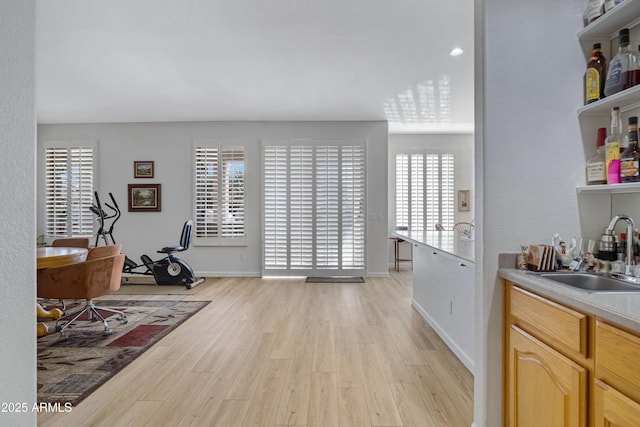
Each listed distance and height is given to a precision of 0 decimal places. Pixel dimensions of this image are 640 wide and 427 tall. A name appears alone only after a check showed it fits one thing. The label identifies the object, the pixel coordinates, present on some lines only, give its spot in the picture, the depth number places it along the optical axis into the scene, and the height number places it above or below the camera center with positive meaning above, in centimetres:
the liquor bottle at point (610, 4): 160 +97
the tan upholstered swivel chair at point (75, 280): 323 -61
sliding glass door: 626 +12
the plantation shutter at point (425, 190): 757 +54
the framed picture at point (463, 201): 759 +30
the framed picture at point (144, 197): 645 +32
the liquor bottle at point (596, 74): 168 +68
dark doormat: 591 -110
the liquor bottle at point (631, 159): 152 +25
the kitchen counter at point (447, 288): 270 -67
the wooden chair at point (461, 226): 734 -23
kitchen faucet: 155 -13
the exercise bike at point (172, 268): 561 -87
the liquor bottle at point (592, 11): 167 +98
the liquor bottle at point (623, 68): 155 +66
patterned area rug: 243 -117
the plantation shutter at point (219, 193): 636 +39
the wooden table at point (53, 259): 288 -39
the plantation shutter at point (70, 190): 649 +44
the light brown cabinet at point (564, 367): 105 -54
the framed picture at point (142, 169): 645 +83
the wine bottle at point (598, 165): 169 +24
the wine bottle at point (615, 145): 160 +32
